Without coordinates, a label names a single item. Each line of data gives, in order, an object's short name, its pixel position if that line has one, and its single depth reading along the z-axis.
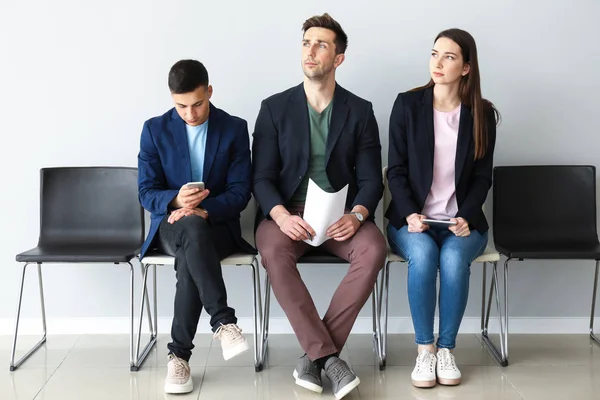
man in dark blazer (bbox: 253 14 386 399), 3.22
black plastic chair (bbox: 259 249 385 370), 3.35
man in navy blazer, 3.13
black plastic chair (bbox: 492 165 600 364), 3.81
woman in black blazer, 3.31
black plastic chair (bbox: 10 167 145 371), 3.74
